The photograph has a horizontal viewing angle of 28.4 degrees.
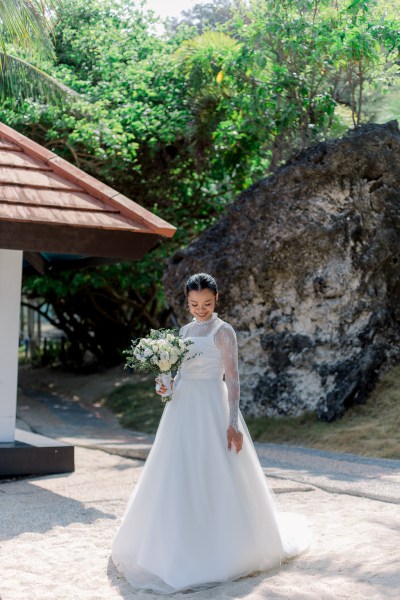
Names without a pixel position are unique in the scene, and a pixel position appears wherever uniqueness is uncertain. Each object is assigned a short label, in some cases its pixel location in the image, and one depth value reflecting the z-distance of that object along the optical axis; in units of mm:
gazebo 7621
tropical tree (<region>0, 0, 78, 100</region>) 11242
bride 4684
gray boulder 11844
